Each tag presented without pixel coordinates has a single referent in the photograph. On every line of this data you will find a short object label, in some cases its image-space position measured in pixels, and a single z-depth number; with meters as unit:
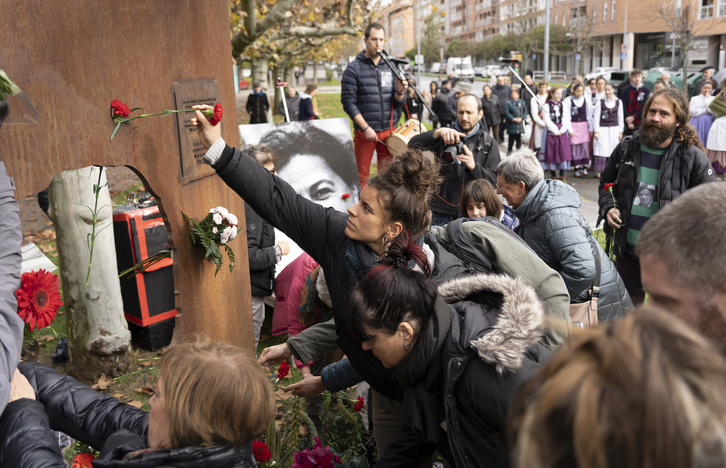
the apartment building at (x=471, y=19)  82.69
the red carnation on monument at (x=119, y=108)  2.54
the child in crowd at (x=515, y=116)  14.34
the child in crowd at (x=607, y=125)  11.77
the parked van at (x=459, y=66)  52.03
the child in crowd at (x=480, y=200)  3.65
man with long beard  3.91
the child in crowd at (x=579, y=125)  11.88
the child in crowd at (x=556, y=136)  11.66
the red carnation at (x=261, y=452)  2.54
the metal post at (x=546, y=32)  20.31
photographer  4.68
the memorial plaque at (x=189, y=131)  3.00
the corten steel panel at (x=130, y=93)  2.22
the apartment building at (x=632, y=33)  41.16
